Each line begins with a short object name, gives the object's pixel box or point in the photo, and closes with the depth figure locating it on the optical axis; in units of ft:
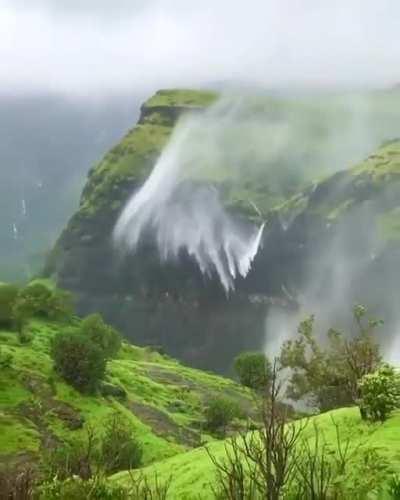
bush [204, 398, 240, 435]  298.35
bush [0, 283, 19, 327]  341.82
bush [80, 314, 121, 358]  367.68
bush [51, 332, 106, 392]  271.49
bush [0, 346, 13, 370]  254.74
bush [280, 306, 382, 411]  179.58
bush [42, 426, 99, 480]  91.33
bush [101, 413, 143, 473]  171.63
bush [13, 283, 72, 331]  357.41
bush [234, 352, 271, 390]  385.09
